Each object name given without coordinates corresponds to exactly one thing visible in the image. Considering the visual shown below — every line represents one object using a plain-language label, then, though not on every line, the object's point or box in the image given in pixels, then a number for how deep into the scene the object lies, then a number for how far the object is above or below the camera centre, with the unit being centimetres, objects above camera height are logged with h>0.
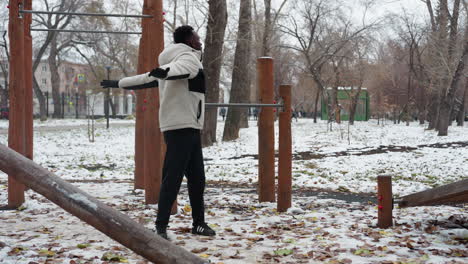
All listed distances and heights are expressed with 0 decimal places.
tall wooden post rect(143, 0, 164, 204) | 541 +9
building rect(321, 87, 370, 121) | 3997 +52
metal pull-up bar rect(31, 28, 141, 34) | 615 +100
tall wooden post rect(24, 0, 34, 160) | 618 +30
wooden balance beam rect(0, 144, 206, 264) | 270 -59
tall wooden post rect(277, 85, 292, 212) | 571 -54
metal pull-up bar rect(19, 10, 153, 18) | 537 +107
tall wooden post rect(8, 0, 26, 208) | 568 +17
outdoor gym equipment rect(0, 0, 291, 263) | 546 -3
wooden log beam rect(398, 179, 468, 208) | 431 -77
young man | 415 +1
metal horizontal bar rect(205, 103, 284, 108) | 529 +6
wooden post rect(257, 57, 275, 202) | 592 -31
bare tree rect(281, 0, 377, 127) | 2638 +451
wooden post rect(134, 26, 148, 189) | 687 -32
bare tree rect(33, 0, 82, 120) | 3139 +615
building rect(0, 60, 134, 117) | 5362 +189
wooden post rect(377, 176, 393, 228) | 485 -88
